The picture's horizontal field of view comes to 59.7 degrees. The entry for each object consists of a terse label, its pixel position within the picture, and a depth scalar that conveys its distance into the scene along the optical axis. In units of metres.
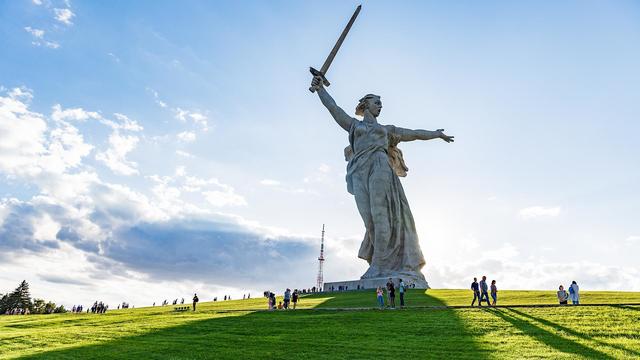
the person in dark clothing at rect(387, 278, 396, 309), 23.45
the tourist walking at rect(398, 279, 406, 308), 23.84
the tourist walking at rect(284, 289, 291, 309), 27.36
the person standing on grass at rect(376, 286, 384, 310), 23.95
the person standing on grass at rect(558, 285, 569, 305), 21.64
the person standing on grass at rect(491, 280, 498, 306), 23.02
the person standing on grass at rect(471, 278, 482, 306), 23.12
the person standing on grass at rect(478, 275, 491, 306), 22.75
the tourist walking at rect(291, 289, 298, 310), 26.77
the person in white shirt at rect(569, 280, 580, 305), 21.20
